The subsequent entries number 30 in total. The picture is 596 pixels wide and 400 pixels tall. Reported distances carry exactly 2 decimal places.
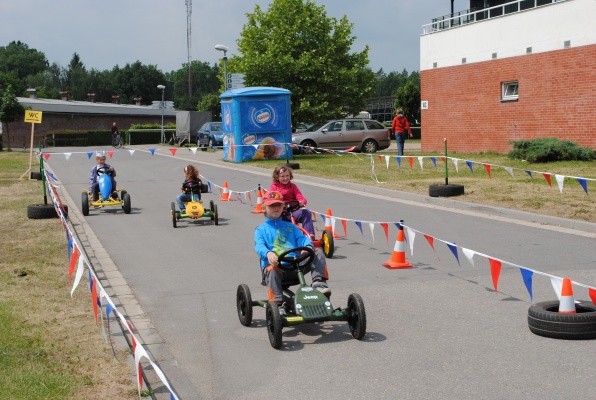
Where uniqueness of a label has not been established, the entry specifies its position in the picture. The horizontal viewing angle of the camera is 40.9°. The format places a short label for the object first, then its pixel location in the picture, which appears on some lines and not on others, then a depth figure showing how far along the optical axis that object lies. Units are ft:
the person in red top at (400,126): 93.25
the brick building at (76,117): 222.69
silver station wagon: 113.80
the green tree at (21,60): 559.01
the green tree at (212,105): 249.75
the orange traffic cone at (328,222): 36.49
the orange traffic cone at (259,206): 52.29
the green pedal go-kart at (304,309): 21.35
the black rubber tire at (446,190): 56.13
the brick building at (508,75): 88.69
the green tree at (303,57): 140.46
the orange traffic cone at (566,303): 21.20
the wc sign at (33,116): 67.00
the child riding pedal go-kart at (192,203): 46.78
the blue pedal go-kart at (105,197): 53.26
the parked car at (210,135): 153.99
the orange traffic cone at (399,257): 31.99
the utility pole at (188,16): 298.56
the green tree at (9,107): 177.17
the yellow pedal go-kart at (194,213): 46.68
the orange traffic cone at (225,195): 61.35
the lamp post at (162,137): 198.39
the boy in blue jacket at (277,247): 22.77
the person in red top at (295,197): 34.91
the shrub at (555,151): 75.56
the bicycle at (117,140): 177.68
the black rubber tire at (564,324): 20.84
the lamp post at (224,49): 137.36
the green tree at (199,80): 561.84
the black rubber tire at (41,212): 49.73
